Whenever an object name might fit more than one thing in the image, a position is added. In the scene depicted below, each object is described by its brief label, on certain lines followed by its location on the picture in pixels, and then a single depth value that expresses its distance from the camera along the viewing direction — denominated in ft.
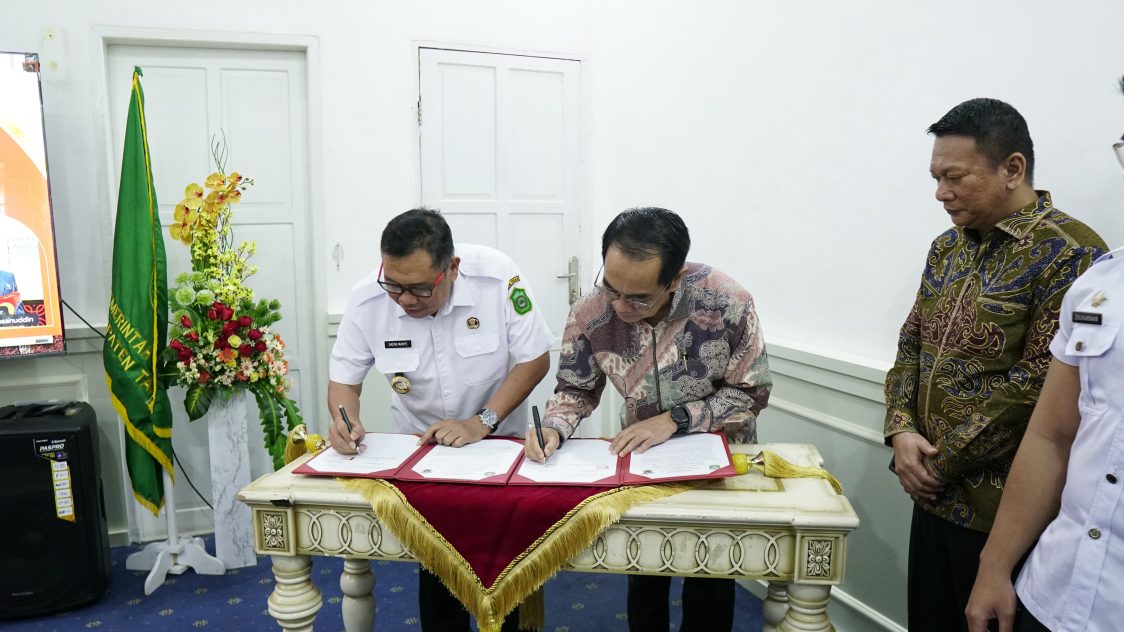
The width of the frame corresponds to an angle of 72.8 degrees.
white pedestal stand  10.21
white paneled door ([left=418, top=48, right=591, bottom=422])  12.23
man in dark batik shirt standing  4.75
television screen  9.46
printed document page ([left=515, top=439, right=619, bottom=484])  5.40
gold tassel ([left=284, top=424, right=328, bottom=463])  6.36
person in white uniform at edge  3.33
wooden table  5.00
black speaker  9.10
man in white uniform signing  6.84
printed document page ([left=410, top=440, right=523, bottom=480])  5.52
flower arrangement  9.71
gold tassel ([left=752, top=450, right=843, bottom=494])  5.55
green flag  9.72
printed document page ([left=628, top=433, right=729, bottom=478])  5.35
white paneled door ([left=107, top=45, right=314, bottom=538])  11.05
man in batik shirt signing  5.83
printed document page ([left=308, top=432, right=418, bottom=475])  5.73
